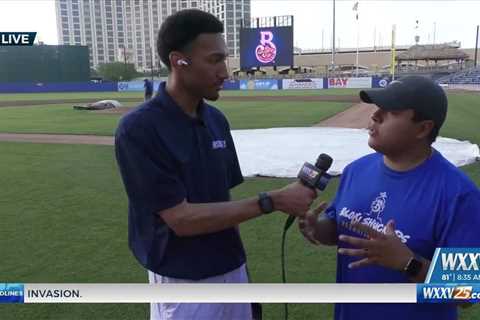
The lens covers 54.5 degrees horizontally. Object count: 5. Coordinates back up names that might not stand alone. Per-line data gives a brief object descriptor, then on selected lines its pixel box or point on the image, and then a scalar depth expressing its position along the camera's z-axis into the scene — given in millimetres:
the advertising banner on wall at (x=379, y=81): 44031
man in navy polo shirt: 2016
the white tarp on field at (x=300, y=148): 9312
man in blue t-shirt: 1900
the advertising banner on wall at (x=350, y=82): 47844
